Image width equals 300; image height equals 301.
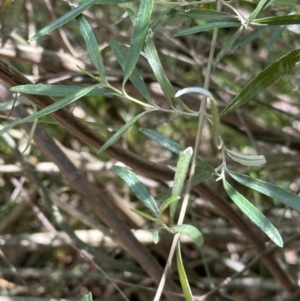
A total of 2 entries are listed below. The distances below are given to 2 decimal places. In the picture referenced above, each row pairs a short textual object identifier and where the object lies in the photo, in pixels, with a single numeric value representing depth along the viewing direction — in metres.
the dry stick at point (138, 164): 0.55
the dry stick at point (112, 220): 0.74
